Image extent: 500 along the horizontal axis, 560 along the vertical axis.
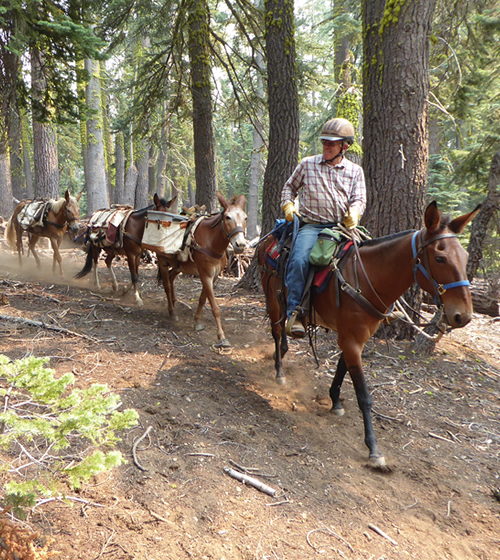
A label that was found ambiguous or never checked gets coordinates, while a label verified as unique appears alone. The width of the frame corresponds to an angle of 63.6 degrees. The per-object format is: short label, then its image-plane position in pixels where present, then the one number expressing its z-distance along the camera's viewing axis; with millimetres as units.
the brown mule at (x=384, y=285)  3592
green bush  1894
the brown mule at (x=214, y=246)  6273
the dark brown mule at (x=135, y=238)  8969
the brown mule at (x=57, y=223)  10633
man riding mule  4645
